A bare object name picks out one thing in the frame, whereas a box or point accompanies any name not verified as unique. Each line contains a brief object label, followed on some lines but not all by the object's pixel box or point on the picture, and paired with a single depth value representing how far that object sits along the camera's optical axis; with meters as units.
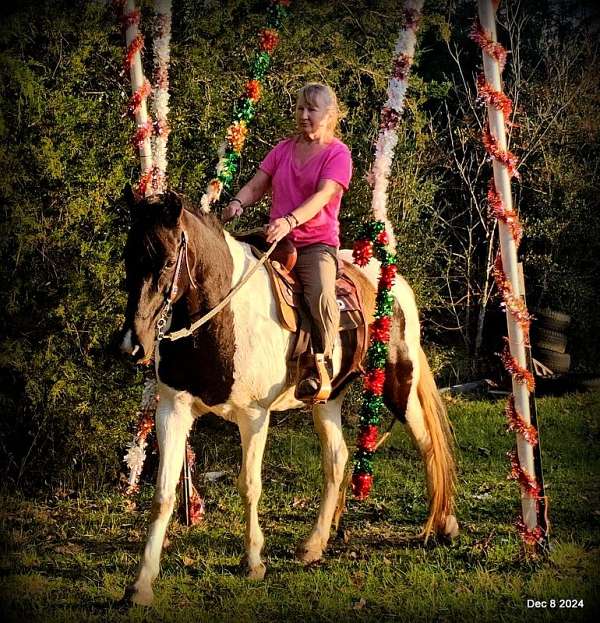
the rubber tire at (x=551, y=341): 13.23
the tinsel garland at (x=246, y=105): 6.15
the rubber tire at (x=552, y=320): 13.26
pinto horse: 4.26
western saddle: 5.03
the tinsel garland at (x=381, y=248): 5.67
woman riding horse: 5.06
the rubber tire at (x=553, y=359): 13.20
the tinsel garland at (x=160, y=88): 6.03
